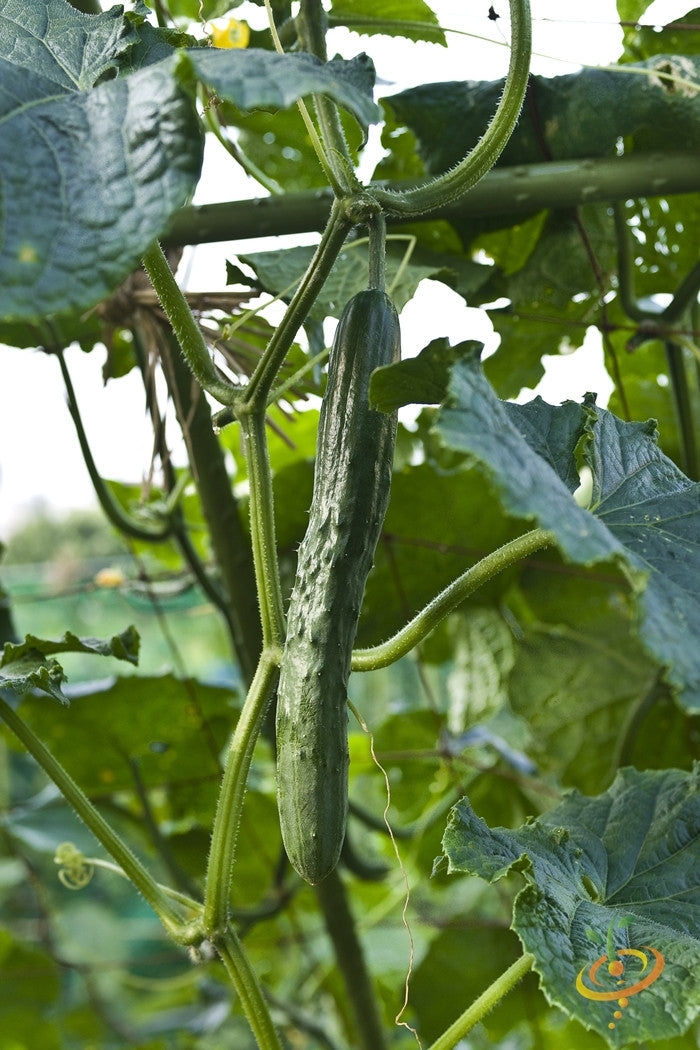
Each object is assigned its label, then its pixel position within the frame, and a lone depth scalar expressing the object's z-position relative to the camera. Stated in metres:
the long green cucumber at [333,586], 0.51
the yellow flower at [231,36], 0.77
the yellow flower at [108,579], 1.25
